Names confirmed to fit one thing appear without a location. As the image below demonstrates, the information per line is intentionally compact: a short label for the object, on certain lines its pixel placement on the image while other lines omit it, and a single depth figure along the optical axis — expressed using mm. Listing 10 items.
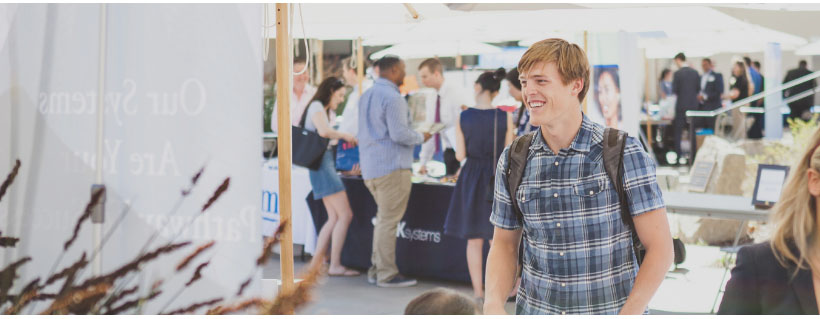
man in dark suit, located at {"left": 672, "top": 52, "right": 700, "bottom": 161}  13578
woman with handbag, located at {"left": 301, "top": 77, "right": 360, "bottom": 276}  6277
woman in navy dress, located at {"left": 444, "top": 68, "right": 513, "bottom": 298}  5363
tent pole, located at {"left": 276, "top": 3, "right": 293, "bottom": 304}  2852
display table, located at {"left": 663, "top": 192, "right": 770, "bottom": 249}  5219
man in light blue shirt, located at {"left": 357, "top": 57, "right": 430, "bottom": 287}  5801
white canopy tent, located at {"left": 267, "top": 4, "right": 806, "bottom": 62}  5805
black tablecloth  6164
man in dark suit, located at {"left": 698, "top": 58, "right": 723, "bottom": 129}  14281
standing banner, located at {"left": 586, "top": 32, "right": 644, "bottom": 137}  6852
